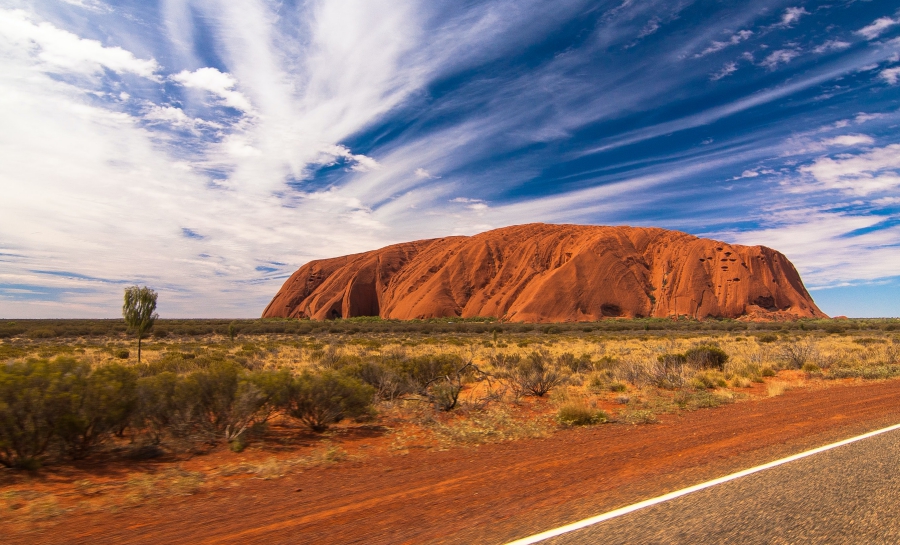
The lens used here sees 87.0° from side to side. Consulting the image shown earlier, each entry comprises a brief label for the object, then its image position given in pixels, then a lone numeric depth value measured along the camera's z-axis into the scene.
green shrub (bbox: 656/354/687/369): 14.95
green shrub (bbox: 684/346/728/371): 16.53
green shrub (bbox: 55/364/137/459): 6.14
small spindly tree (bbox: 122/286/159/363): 19.95
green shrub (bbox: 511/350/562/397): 12.27
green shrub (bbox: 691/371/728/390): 13.07
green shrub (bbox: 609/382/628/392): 12.69
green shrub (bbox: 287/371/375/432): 8.29
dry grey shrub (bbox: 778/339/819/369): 16.98
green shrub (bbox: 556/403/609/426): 8.93
